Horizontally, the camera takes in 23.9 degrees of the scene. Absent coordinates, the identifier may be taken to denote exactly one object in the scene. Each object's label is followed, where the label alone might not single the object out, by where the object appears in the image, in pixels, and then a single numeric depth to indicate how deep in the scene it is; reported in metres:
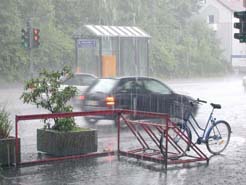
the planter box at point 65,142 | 10.98
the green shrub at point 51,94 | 11.39
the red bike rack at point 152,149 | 10.38
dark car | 16.84
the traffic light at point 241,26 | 17.44
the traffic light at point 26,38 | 27.69
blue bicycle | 11.80
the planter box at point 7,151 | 10.01
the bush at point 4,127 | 10.33
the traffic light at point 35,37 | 28.19
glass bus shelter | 36.22
